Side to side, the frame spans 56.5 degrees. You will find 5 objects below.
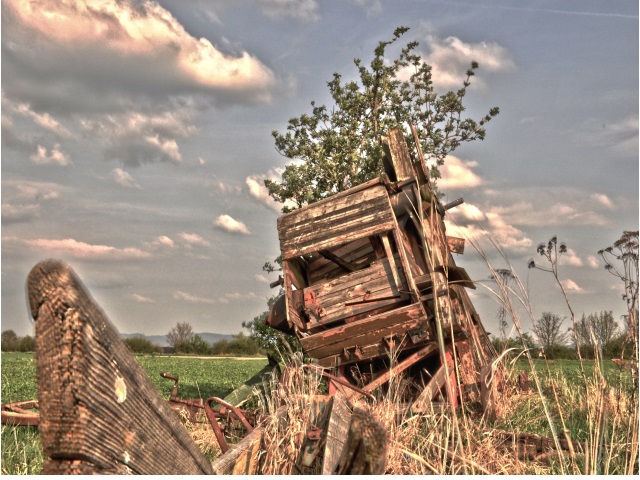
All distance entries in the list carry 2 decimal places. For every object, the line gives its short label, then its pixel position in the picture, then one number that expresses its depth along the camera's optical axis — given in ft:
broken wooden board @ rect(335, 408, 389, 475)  4.80
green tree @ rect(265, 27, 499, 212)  45.75
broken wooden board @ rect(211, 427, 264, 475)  10.58
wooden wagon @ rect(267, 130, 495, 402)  25.08
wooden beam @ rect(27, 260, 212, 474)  3.98
